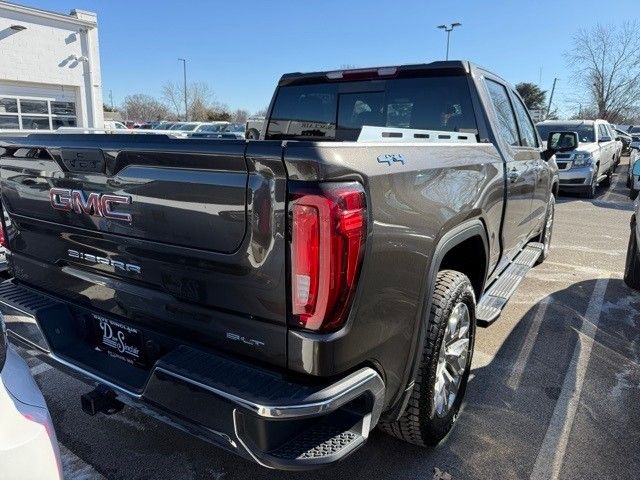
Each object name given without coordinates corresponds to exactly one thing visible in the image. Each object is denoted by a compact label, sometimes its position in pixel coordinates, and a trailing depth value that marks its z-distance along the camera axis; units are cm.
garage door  1700
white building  1658
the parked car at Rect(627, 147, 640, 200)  1102
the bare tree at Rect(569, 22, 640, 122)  3652
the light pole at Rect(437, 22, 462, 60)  3319
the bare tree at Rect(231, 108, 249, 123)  6850
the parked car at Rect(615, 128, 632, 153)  2030
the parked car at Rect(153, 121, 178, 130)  2767
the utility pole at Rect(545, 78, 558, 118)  5552
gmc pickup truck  173
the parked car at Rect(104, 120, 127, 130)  2416
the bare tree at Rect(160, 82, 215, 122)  5766
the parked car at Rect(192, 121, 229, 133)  2096
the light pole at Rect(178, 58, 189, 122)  5307
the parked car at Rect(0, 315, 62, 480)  137
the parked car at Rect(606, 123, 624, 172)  1666
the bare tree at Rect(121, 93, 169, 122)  6276
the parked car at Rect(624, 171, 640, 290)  464
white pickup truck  1248
